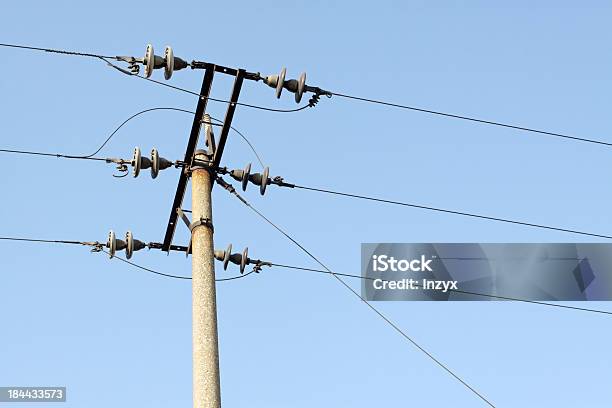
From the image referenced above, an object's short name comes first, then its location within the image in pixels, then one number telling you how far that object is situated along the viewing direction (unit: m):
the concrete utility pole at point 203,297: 10.94
